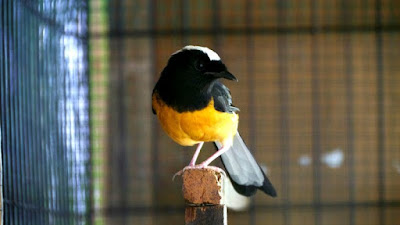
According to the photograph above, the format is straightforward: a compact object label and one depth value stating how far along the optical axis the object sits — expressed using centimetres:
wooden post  287
